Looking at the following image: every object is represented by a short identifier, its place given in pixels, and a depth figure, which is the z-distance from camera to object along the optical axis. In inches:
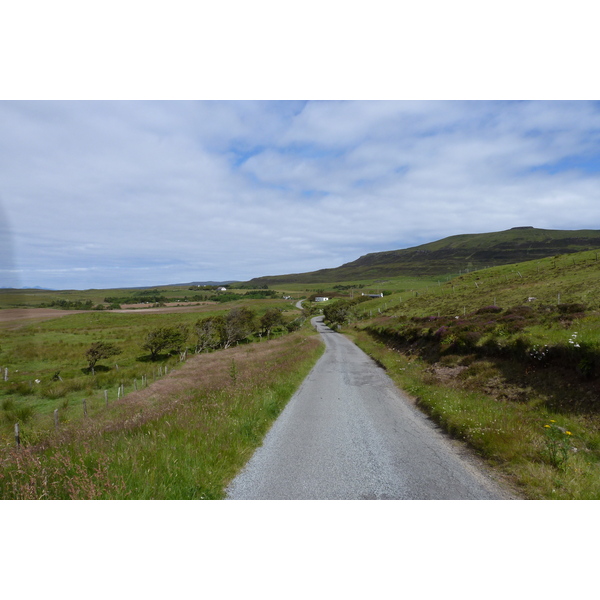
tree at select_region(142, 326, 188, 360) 1814.7
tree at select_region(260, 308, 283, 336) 2834.6
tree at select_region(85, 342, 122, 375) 1477.6
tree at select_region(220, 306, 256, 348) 2272.4
